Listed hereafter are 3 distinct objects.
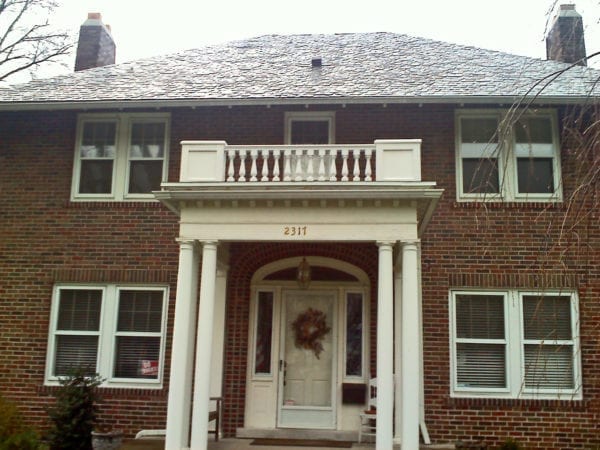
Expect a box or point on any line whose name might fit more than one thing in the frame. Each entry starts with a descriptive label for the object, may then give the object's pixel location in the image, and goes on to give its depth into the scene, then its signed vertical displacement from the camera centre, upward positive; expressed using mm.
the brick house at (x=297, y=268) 10609 +1514
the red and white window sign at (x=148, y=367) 11094 -236
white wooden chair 10266 -893
